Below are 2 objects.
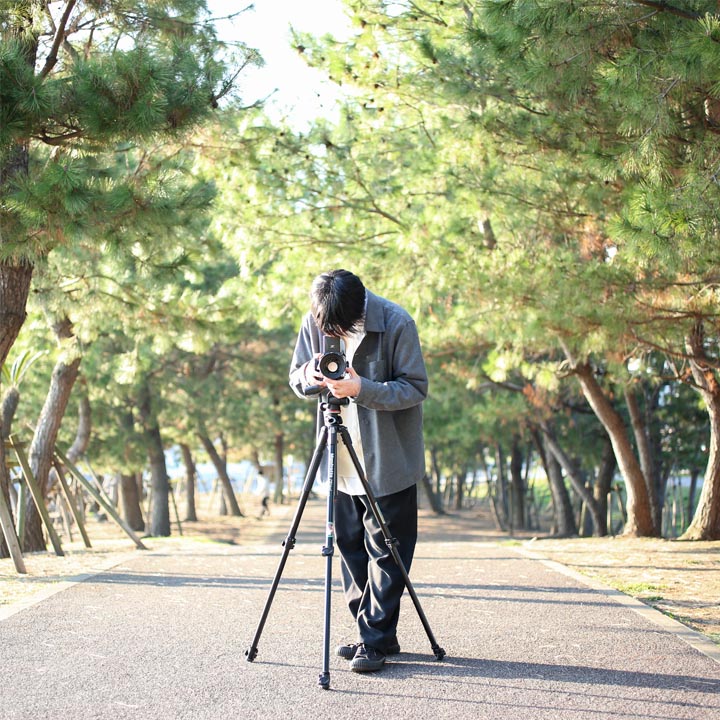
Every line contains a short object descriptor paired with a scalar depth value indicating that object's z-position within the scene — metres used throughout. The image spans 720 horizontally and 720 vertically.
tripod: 3.65
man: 3.73
